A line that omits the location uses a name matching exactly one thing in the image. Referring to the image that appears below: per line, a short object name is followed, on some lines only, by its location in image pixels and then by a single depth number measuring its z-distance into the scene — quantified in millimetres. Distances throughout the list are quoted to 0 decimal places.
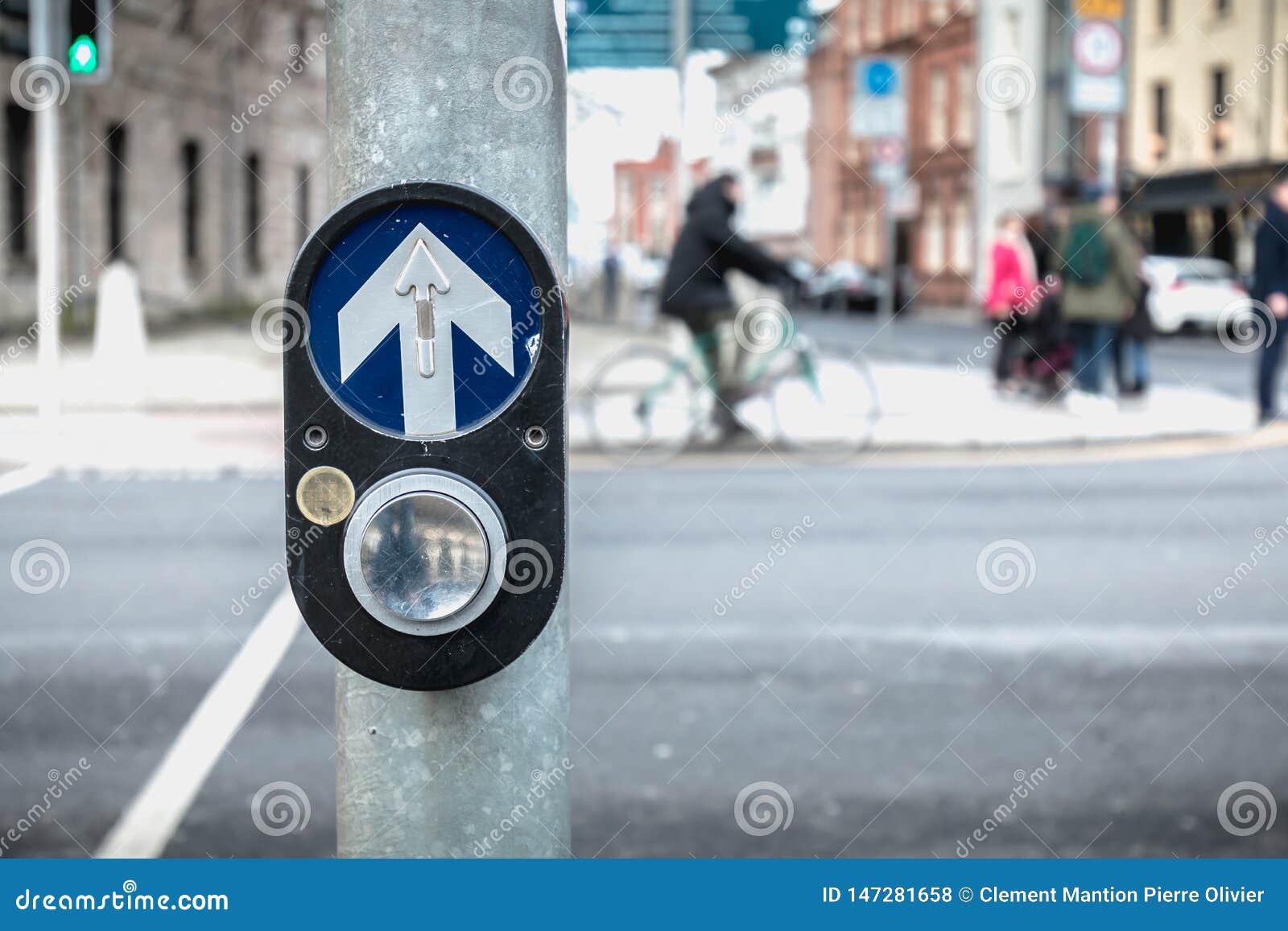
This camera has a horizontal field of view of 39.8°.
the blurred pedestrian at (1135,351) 15867
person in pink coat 16234
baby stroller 16000
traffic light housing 9859
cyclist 12008
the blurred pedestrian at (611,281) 37212
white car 31672
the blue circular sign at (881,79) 20406
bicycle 11734
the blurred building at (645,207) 57597
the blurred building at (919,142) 50812
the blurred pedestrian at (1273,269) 12547
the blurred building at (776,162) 67562
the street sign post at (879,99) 20406
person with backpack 14703
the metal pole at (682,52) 19719
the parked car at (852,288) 51875
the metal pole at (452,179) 1559
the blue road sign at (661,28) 20969
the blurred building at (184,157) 24234
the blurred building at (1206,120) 36125
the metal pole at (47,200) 7469
